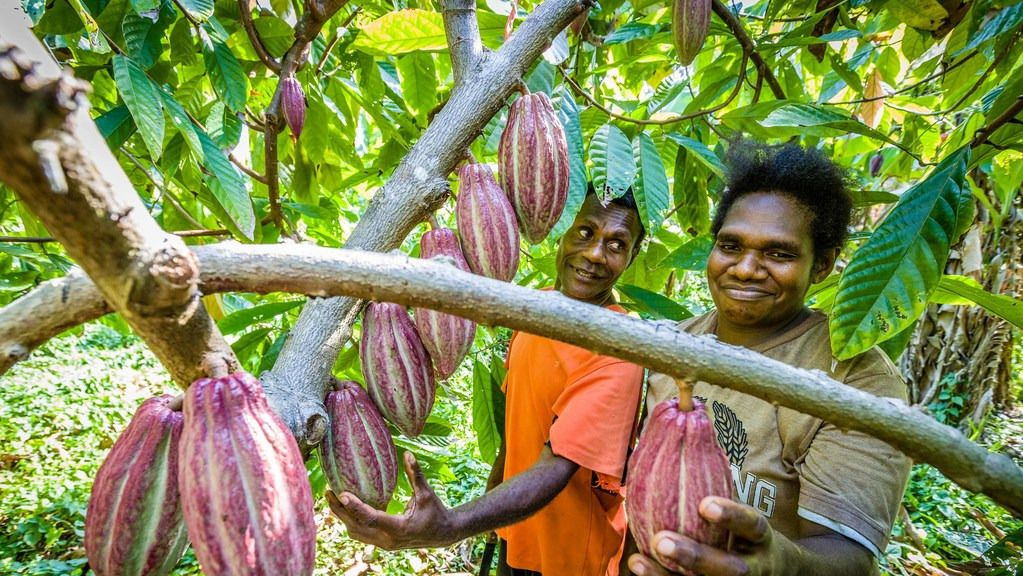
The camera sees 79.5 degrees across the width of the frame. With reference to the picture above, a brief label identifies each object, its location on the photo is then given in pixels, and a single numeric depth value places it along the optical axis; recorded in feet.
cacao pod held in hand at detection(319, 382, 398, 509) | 2.84
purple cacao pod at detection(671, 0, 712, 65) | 3.76
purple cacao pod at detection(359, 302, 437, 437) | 2.90
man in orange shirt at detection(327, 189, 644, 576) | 5.08
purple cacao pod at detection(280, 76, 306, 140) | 5.09
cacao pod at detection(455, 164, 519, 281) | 3.06
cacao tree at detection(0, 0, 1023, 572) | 1.51
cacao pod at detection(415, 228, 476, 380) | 2.90
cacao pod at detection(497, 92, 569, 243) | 3.09
